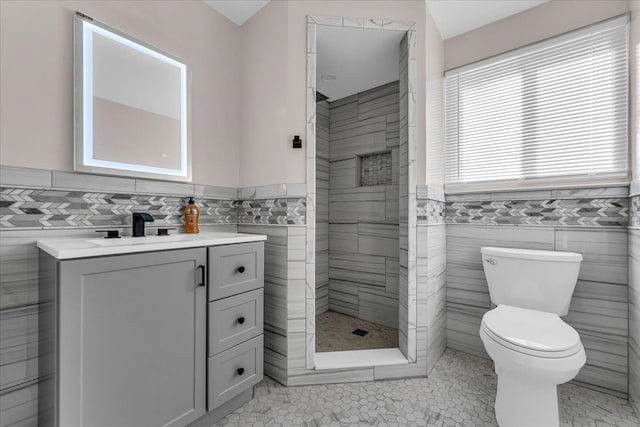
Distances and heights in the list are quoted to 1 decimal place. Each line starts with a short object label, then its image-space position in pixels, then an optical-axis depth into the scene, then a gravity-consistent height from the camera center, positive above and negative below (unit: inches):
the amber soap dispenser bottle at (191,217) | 67.2 -0.5
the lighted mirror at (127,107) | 52.6 +23.4
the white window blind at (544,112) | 65.0 +27.4
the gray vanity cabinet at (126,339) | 36.6 -18.8
